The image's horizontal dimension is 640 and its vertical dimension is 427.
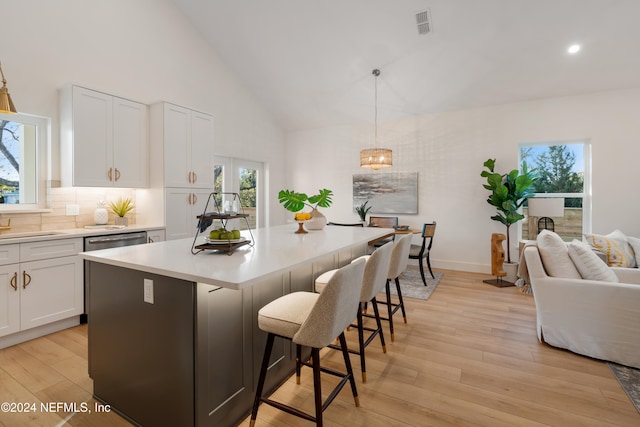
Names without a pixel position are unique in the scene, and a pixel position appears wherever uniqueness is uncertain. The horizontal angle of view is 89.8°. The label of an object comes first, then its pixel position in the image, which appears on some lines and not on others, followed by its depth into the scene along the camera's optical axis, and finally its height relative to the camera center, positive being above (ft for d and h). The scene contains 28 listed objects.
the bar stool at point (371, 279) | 6.84 -1.50
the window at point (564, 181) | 15.47 +1.50
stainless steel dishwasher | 10.37 -0.95
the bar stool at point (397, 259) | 8.62 -1.30
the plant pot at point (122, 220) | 12.42 -0.28
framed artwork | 18.81 +1.25
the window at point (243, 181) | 17.80 +1.87
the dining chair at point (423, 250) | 14.84 -1.82
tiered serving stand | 6.03 -0.56
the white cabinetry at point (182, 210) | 13.07 +0.12
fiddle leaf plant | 14.65 +0.92
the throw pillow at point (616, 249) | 10.84 -1.29
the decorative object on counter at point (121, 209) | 12.50 +0.16
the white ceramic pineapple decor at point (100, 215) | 12.16 -0.08
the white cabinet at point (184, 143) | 13.01 +2.99
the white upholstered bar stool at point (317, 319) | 4.72 -1.72
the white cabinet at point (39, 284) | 8.75 -2.08
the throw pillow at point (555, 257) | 8.61 -1.25
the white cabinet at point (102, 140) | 10.89 +2.67
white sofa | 7.68 -2.61
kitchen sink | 9.70 -0.66
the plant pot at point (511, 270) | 15.03 -2.77
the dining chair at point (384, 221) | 18.46 -0.53
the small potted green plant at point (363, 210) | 18.40 +0.12
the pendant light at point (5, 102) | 8.48 +2.95
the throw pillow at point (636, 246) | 10.92 -1.21
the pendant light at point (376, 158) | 15.19 +2.56
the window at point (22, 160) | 10.57 +1.80
